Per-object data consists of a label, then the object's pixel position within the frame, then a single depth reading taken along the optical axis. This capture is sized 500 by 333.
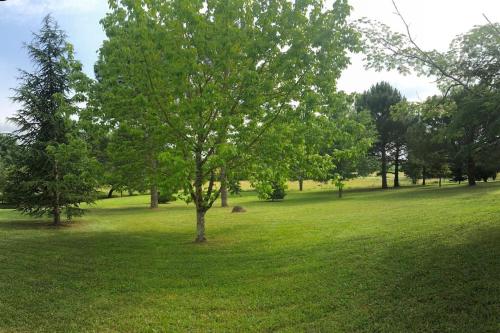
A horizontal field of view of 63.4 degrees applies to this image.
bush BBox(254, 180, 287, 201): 16.47
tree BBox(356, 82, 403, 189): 57.59
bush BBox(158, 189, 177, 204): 14.72
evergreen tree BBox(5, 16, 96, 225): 22.81
